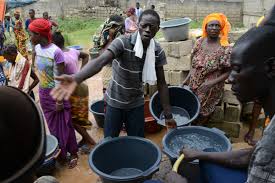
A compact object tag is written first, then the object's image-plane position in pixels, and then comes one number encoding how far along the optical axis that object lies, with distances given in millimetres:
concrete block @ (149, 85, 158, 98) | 3696
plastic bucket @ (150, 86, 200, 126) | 2695
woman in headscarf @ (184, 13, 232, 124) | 2713
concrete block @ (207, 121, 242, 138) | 3327
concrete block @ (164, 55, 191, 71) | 3493
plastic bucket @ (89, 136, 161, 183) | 2219
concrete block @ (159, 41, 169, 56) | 3501
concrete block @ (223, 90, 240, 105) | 3291
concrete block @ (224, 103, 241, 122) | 3291
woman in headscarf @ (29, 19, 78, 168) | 2536
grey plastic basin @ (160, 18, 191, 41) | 3313
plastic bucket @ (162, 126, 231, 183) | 2154
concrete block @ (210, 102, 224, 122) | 3288
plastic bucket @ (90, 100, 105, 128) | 3585
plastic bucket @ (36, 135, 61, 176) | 2597
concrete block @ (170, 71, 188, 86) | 3556
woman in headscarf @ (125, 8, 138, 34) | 6465
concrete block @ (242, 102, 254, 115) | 3494
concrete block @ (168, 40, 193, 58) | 3438
